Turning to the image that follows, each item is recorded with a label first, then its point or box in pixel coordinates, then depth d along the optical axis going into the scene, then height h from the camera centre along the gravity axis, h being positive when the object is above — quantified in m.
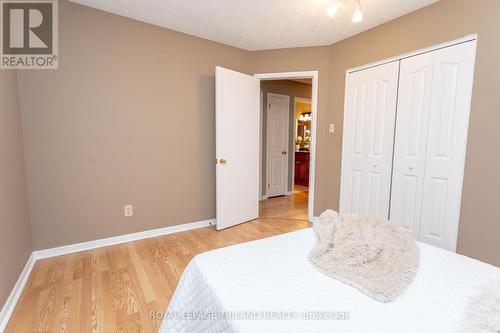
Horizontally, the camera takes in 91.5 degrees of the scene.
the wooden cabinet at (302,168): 6.02 -0.67
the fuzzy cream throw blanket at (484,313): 0.73 -0.54
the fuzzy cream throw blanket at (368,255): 0.98 -0.54
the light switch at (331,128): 3.21 +0.18
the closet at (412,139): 2.08 +0.04
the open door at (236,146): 2.97 -0.08
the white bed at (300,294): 0.79 -0.58
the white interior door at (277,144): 4.79 -0.07
